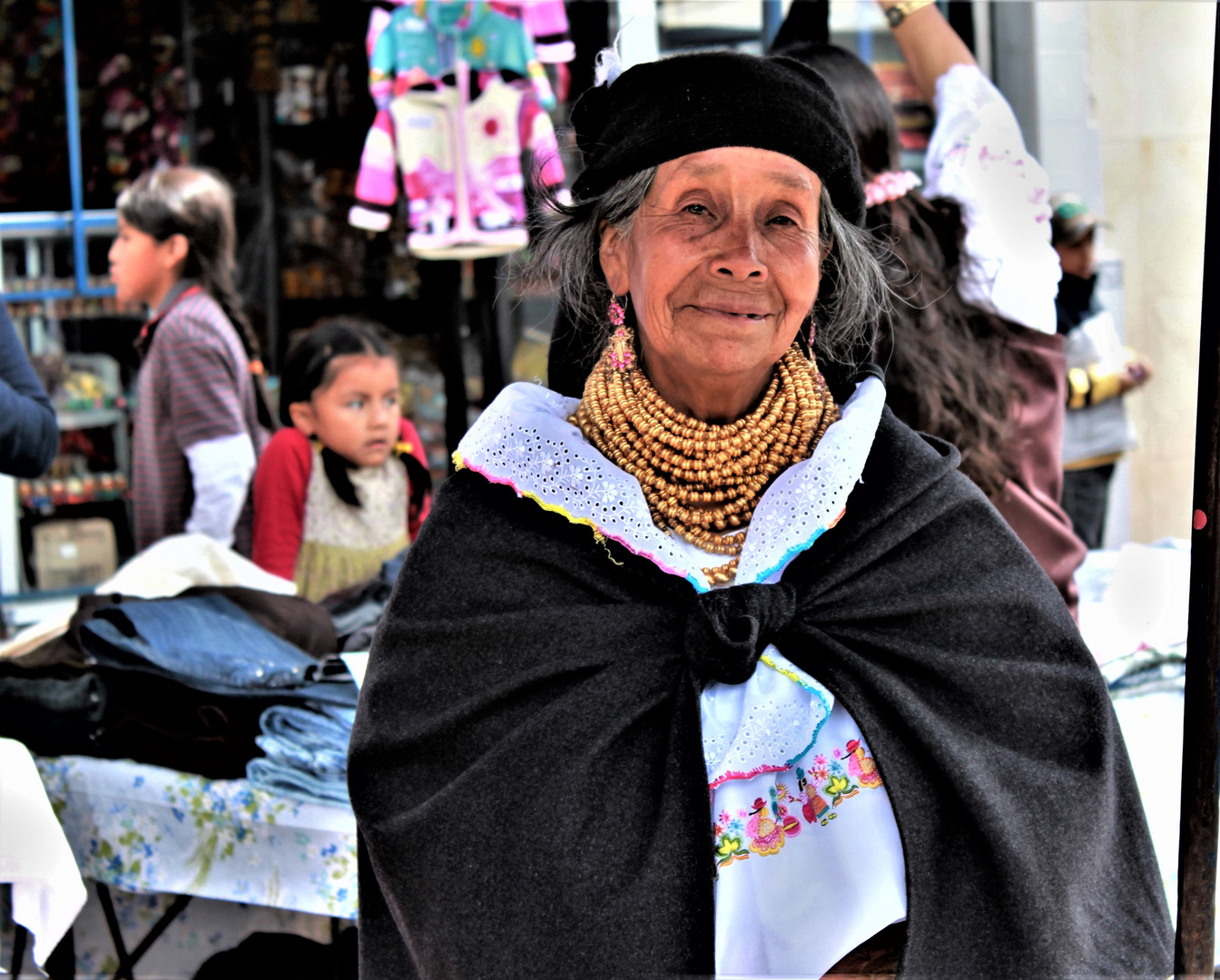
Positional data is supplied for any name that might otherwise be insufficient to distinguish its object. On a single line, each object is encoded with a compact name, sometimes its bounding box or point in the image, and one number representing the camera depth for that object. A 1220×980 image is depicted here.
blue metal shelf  4.91
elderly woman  1.62
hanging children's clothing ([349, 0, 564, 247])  4.27
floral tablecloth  2.45
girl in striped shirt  3.80
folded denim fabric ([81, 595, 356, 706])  2.55
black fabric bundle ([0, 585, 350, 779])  2.53
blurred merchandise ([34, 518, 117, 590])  5.00
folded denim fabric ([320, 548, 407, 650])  3.09
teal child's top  4.22
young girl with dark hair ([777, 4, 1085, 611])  2.65
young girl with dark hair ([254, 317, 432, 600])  3.72
